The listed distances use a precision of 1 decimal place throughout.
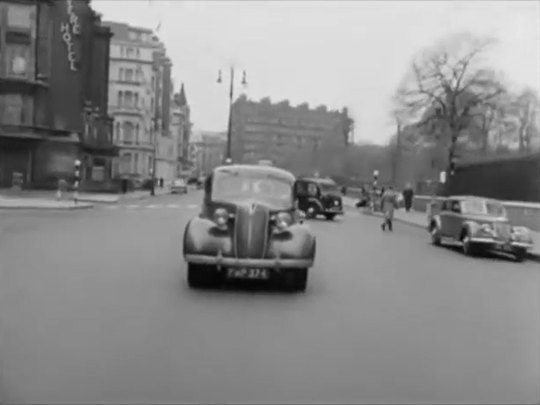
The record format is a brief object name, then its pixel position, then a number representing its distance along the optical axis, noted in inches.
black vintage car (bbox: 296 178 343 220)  1125.7
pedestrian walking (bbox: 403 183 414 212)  1535.4
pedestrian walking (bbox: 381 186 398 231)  925.2
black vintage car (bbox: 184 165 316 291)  328.8
